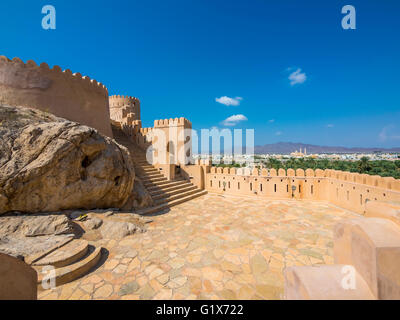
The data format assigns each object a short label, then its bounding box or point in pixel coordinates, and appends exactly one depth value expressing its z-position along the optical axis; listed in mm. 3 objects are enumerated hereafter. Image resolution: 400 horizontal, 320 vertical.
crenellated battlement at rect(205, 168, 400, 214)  6484
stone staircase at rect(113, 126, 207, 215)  8578
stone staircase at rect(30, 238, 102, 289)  3346
